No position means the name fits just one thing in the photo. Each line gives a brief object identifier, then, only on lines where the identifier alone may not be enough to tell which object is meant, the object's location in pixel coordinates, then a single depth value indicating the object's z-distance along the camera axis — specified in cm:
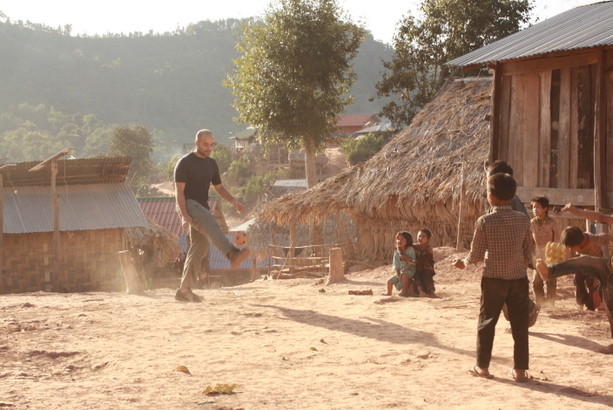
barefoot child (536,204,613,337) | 613
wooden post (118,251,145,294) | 1046
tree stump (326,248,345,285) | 1263
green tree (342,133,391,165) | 4641
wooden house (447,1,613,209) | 962
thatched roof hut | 1552
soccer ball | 840
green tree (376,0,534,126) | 2633
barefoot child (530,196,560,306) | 852
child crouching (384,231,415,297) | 952
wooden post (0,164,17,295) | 1514
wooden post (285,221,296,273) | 1800
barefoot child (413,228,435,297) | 949
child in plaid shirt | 536
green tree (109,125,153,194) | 5366
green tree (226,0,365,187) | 2739
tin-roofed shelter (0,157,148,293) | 1598
